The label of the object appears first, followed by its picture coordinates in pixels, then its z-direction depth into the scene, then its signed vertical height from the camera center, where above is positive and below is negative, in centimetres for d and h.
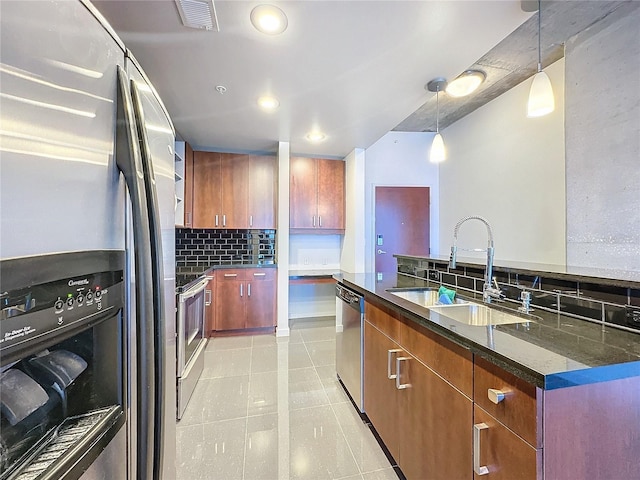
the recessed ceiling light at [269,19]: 156 +122
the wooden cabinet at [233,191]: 392 +67
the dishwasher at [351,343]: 201 -77
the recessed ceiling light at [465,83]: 256 +141
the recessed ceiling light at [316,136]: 347 +125
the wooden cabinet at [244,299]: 371 -75
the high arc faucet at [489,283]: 161 -24
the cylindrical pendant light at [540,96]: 173 +86
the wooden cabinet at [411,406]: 107 -75
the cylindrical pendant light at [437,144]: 233 +81
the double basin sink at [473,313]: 148 -39
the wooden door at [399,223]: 467 +28
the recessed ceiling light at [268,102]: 257 +124
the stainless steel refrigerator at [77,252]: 40 -2
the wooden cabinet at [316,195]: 419 +65
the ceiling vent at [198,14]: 150 +121
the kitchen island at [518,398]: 78 -49
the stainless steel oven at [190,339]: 212 -82
